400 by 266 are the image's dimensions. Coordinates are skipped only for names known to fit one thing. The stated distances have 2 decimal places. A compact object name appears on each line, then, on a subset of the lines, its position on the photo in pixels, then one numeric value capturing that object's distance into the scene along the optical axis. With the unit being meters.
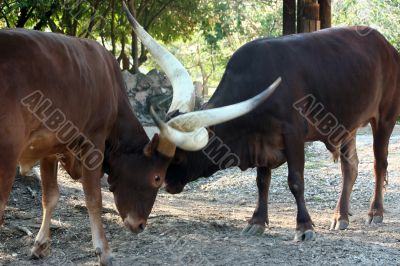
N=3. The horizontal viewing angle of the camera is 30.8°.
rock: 12.07
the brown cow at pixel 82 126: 4.50
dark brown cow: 6.22
